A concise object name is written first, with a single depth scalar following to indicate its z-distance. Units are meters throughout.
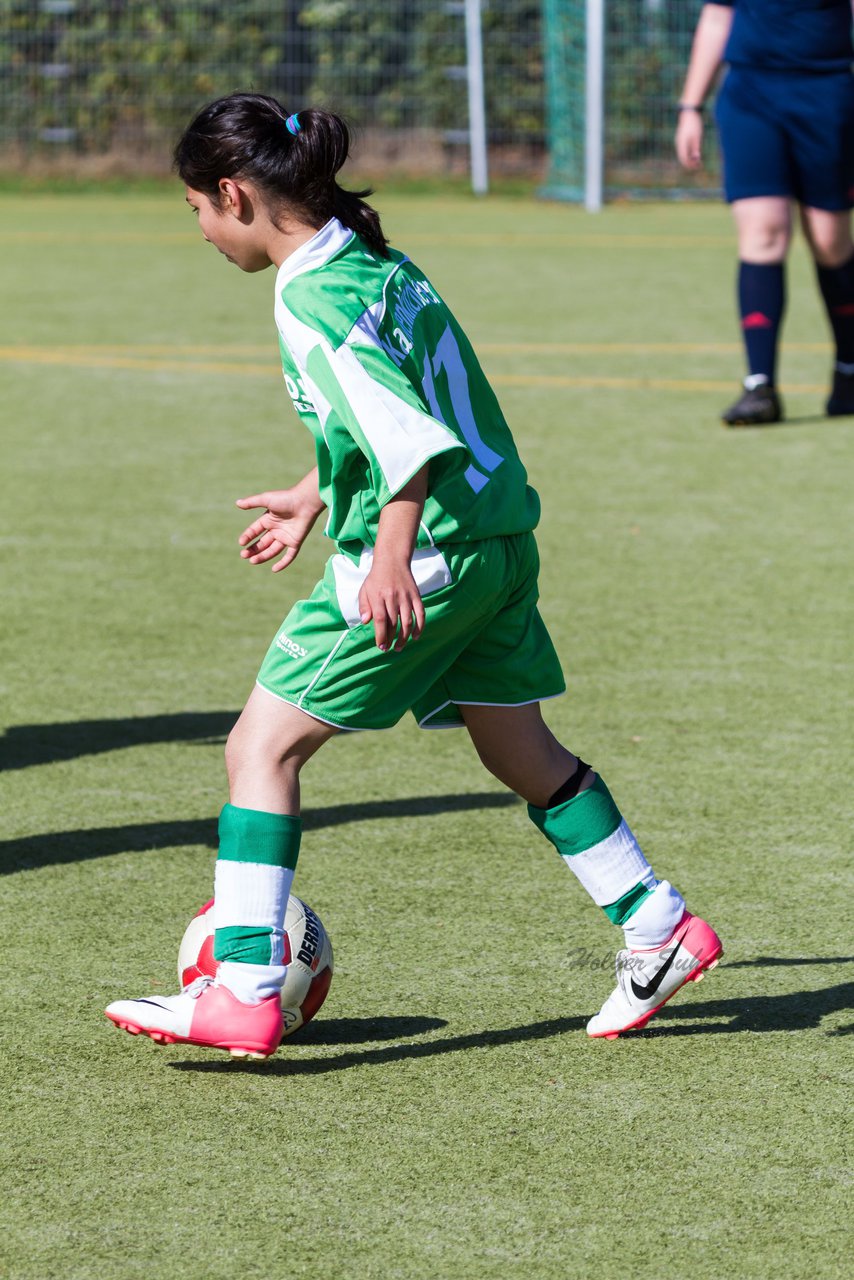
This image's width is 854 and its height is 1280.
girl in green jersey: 5.71
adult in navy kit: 17.08
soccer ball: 6.23
